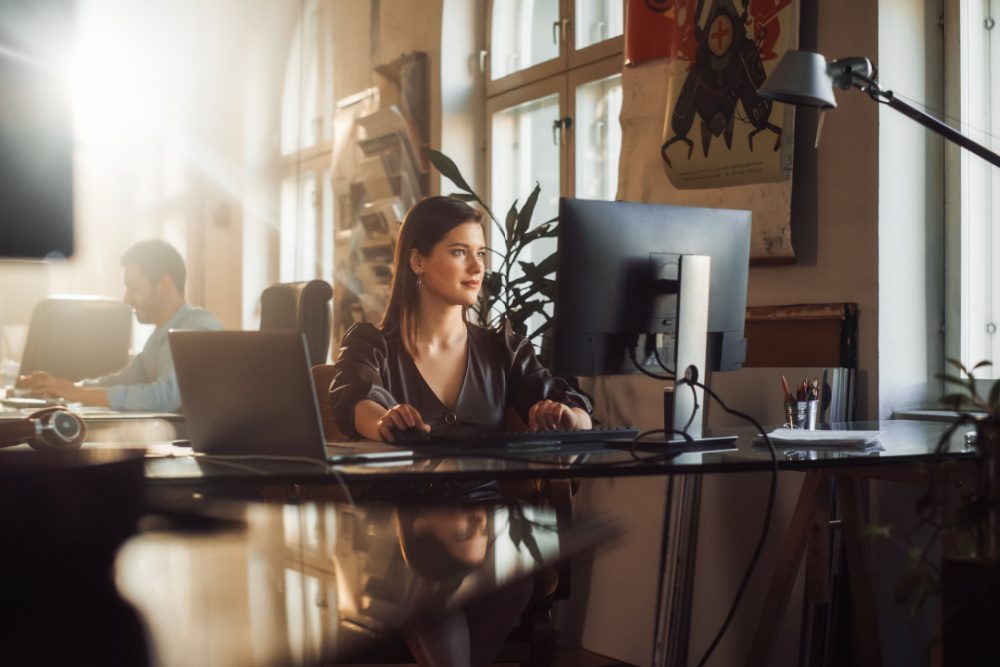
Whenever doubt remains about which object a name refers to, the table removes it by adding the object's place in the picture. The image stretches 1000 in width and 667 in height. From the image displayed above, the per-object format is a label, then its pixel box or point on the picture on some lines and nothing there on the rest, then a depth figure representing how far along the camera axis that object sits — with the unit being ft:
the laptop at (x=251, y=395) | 5.70
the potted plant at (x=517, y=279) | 11.34
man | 12.92
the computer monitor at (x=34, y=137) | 4.42
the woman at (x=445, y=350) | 8.18
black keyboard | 6.51
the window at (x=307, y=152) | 22.21
